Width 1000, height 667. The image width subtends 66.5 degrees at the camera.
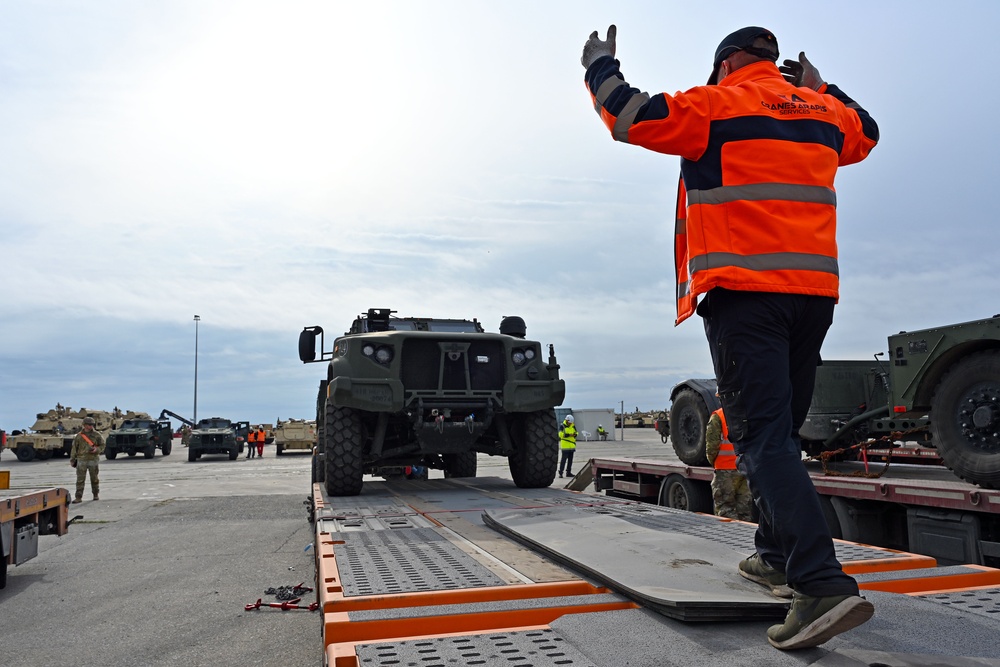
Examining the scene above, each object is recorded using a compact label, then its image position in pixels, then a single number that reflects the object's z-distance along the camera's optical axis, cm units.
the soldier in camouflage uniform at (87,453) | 1384
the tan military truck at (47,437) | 2834
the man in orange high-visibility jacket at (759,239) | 227
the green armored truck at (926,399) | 493
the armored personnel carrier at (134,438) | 2877
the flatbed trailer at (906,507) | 471
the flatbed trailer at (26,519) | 626
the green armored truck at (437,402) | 666
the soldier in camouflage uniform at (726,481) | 675
